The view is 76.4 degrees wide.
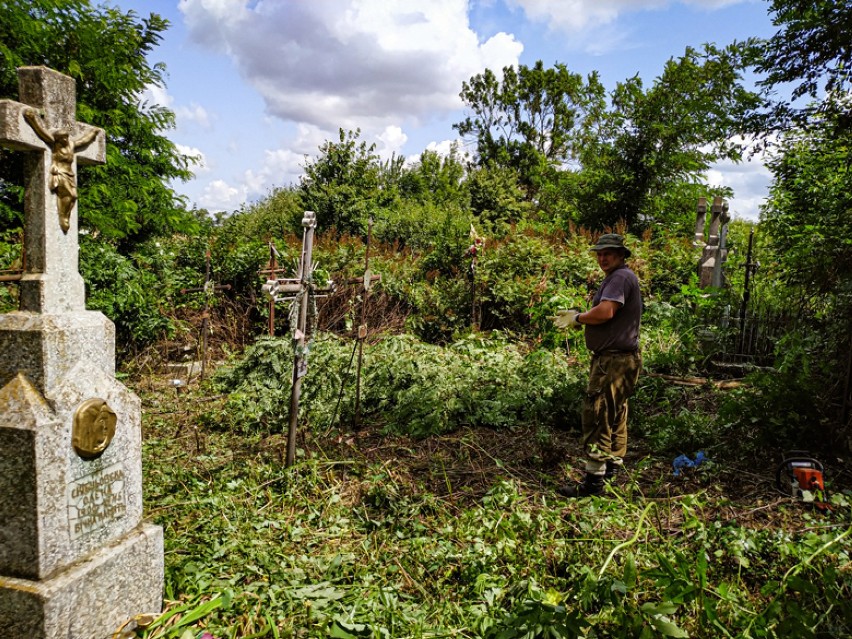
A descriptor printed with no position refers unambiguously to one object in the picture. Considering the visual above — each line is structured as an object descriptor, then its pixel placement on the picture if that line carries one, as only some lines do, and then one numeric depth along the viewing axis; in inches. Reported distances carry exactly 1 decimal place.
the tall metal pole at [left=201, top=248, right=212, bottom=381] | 254.2
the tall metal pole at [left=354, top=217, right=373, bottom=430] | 180.5
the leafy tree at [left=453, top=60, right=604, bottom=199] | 1256.8
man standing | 152.6
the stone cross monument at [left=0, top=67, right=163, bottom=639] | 87.5
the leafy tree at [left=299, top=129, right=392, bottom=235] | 550.6
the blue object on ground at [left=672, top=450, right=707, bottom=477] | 164.6
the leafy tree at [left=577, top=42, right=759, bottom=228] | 577.0
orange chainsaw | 132.2
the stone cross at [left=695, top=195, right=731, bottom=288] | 356.8
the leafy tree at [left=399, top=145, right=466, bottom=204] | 1290.6
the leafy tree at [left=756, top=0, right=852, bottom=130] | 175.6
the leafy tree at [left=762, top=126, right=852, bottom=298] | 174.6
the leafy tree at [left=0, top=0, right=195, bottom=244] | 245.9
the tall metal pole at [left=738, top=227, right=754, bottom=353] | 296.0
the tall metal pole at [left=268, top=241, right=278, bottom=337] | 240.3
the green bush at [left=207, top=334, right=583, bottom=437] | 206.2
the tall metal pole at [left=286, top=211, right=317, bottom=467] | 159.0
